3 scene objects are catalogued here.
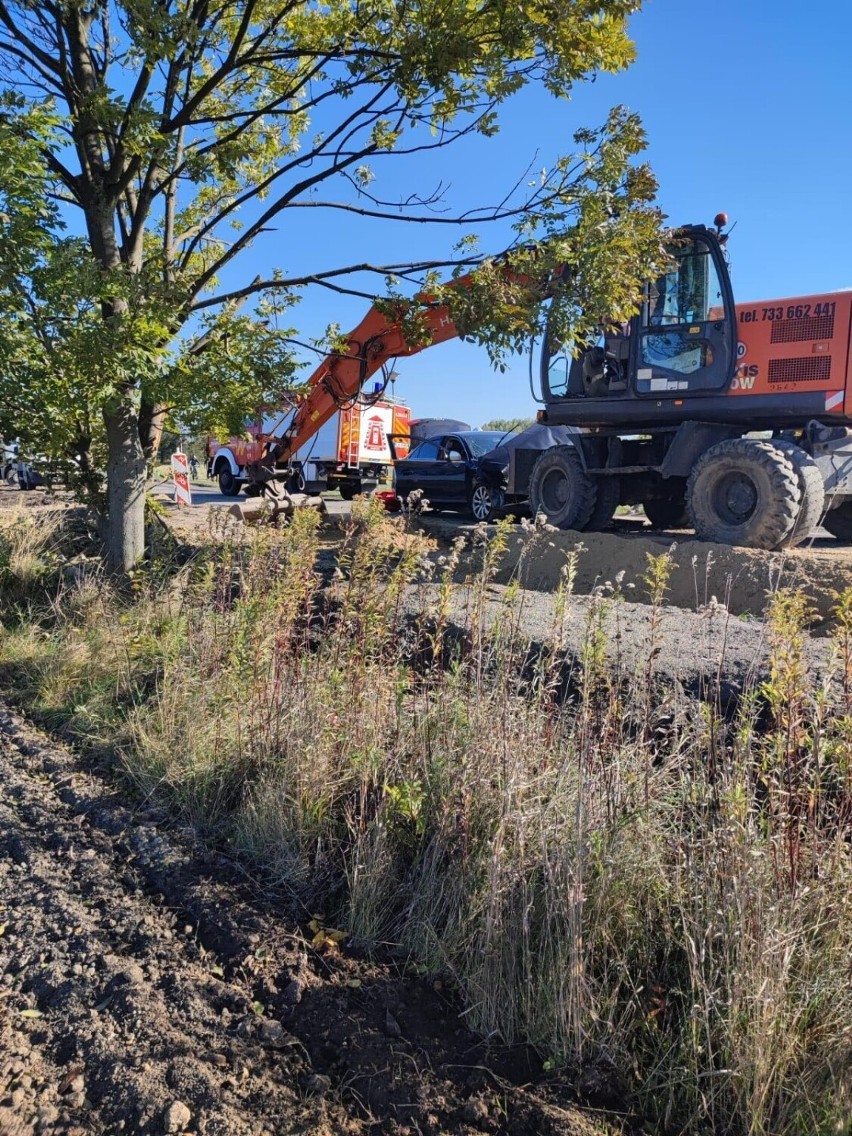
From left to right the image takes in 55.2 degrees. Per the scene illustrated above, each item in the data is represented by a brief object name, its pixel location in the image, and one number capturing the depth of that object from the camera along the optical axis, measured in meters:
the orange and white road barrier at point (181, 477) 8.27
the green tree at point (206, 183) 5.45
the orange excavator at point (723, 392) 9.28
